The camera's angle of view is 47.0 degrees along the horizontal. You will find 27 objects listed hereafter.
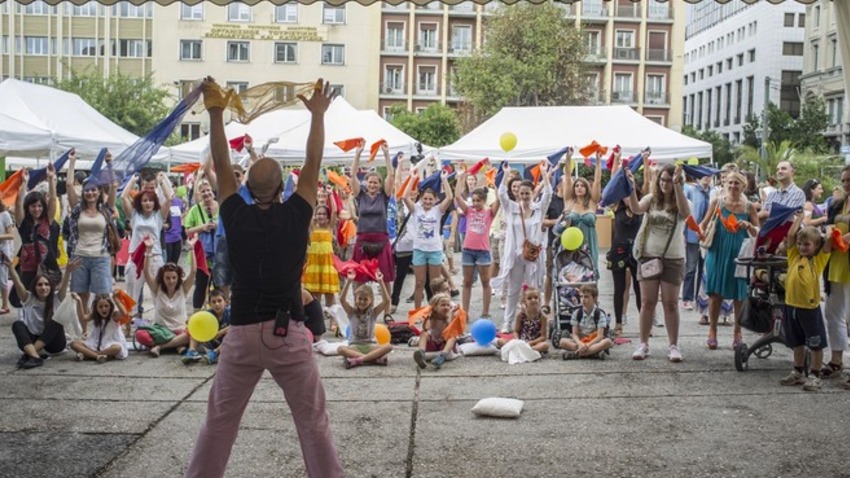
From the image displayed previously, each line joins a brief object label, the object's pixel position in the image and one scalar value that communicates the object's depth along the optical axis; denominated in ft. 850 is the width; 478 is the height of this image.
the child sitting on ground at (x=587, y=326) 31.17
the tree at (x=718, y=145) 232.32
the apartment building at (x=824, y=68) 231.91
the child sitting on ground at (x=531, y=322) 32.14
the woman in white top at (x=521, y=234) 36.52
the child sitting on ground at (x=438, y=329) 30.83
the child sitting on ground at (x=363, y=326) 30.35
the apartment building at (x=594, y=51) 234.38
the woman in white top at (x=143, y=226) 36.24
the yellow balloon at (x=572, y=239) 33.96
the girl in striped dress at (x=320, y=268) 35.45
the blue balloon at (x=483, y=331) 31.42
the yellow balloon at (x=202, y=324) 26.61
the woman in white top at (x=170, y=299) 32.99
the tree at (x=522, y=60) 172.96
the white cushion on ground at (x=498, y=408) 22.91
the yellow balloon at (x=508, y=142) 50.29
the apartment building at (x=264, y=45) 221.25
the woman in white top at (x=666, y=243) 29.96
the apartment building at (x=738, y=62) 325.21
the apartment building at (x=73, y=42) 224.94
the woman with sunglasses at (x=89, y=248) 33.45
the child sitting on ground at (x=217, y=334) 30.58
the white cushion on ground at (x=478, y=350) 31.94
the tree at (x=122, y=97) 165.58
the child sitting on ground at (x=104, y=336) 30.92
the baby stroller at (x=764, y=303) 27.96
